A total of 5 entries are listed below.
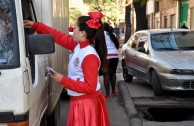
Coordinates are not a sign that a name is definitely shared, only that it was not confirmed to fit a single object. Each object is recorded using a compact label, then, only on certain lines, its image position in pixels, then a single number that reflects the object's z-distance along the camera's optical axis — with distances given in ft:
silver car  28.32
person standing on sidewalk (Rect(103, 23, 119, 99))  30.86
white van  9.44
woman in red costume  11.73
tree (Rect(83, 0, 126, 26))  155.53
